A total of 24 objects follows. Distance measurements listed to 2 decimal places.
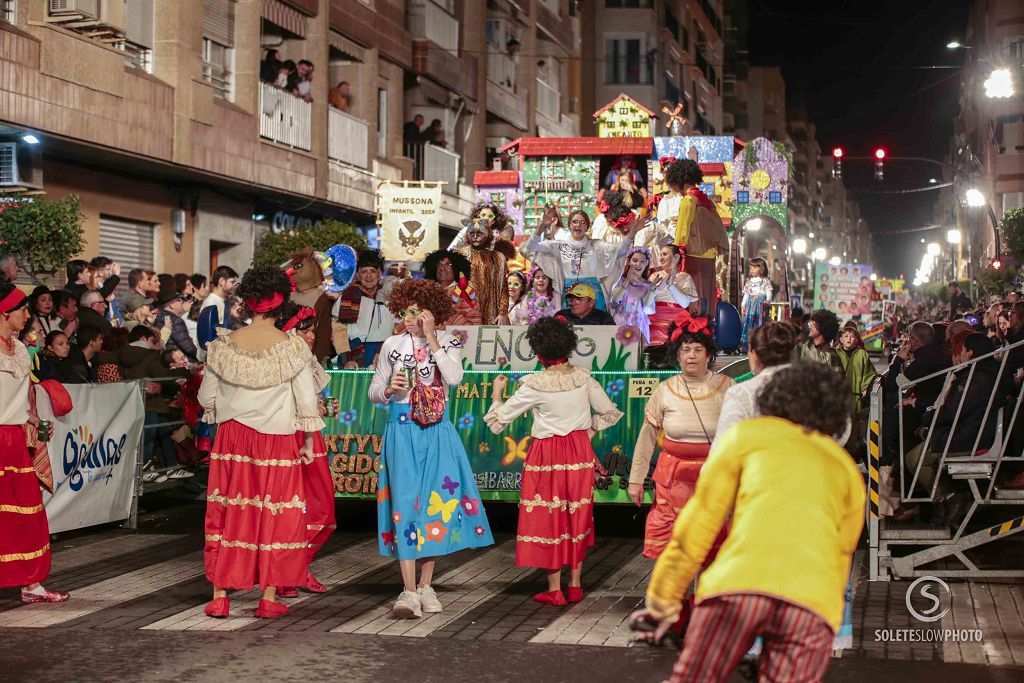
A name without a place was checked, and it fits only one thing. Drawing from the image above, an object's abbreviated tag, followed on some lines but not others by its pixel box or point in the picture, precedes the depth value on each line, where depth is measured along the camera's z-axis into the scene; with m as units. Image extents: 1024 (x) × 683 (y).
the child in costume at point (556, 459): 9.07
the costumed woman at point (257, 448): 8.30
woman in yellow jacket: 4.32
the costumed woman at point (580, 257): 13.60
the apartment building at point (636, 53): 59.28
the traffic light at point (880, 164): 36.47
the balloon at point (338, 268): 13.54
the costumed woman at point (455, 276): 13.05
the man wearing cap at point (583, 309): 11.92
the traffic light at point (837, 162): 38.81
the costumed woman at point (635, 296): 13.55
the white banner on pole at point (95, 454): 11.66
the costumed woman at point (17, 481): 8.84
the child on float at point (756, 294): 20.29
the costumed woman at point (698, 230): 12.99
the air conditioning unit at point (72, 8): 17.67
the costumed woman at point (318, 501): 9.43
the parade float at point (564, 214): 11.59
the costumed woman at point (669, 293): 13.57
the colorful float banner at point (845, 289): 37.53
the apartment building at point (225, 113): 18.11
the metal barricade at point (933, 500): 9.59
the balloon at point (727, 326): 13.84
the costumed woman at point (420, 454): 8.64
